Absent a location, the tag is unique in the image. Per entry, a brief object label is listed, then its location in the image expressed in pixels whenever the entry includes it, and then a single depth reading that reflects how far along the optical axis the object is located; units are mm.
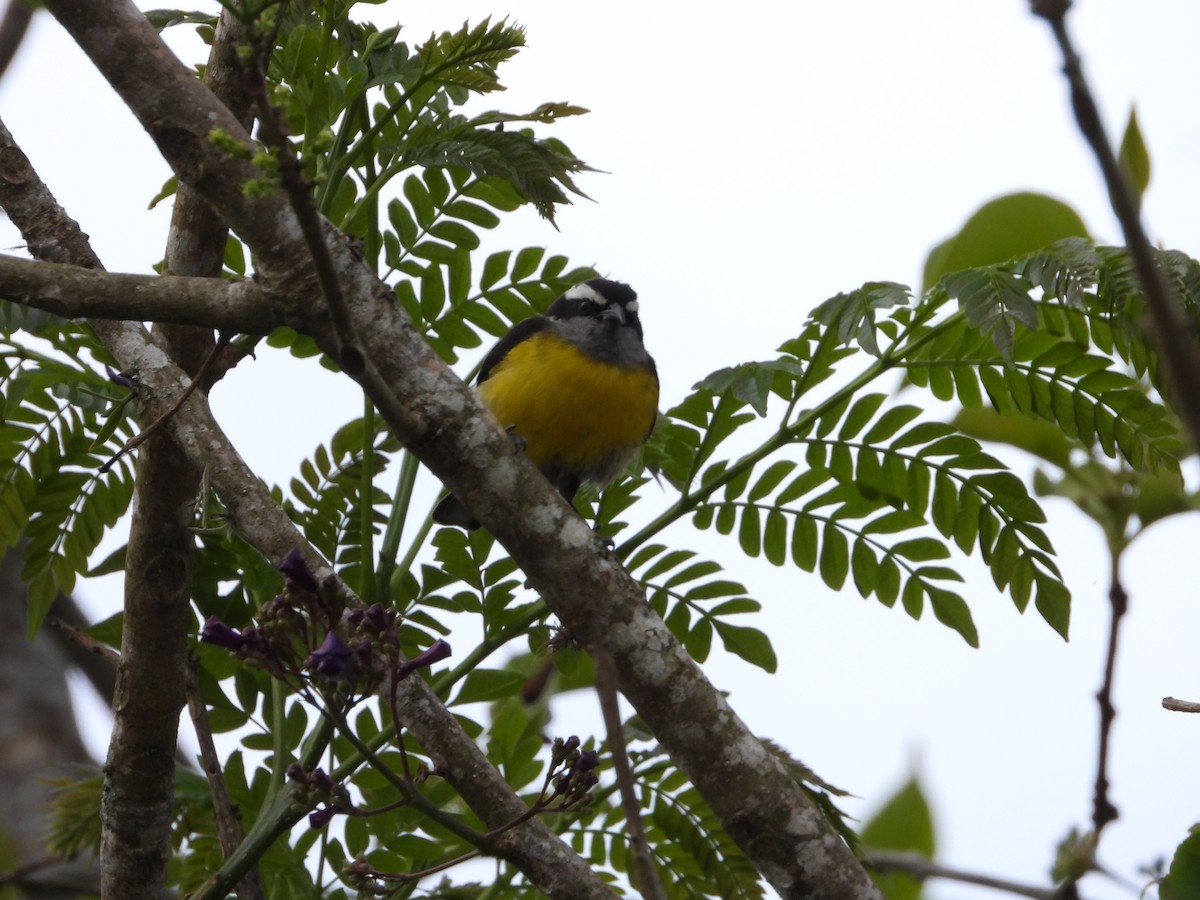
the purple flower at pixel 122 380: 5472
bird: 8578
